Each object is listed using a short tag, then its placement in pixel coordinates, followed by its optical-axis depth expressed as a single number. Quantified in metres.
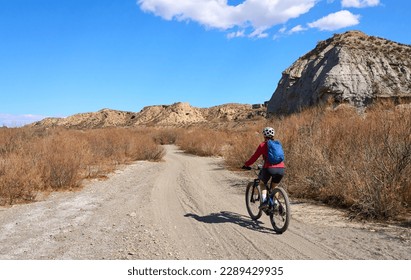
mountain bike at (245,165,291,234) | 6.05
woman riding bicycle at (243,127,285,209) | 6.48
